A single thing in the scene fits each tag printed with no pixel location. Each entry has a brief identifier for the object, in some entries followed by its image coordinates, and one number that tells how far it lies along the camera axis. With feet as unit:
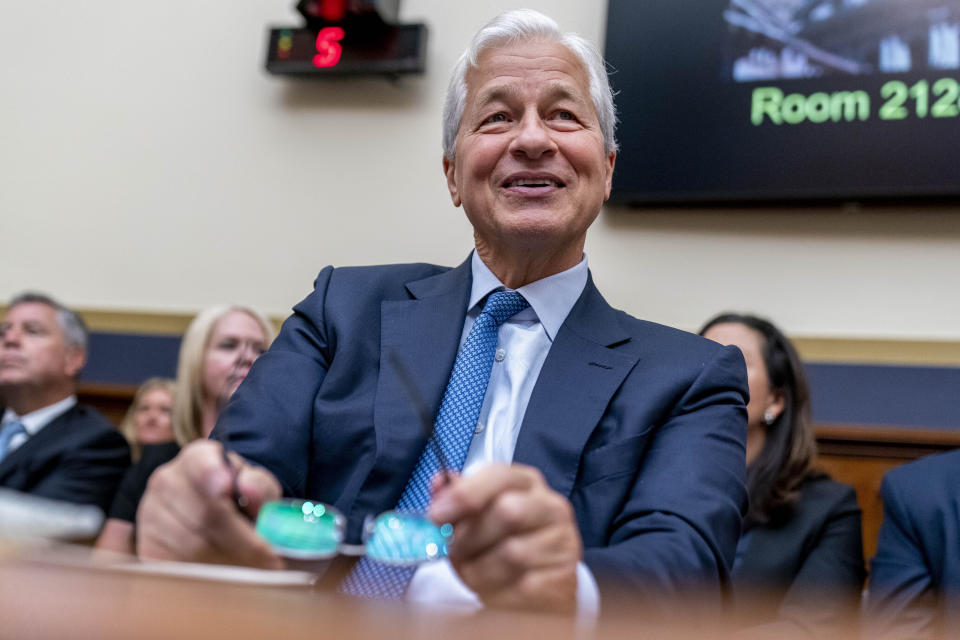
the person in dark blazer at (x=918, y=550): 5.38
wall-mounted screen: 8.05
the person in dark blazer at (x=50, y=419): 7.73
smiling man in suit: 2.95
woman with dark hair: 6.15
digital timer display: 9.65
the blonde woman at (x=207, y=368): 8.11
